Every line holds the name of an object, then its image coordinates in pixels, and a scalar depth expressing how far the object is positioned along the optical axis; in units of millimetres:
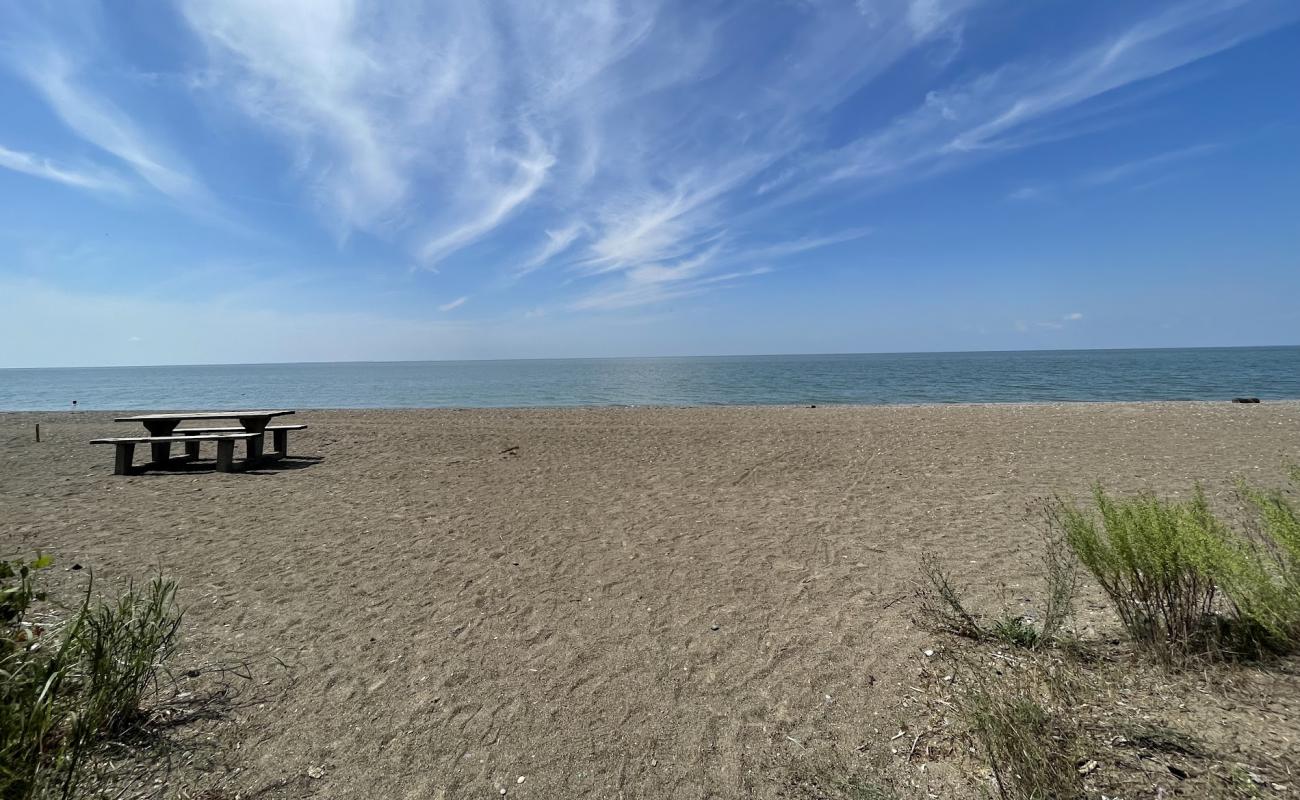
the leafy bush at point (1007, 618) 3441
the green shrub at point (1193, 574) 2713
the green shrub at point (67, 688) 1899
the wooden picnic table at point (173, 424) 10273
